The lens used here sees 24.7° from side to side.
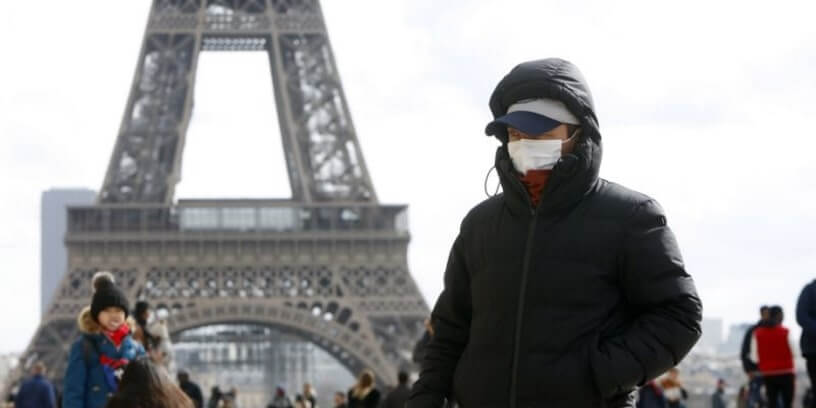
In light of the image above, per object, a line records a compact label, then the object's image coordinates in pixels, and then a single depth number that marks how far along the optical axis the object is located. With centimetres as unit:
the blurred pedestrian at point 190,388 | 1856
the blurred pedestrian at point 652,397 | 1752
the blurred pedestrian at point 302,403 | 2825
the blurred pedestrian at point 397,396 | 1681
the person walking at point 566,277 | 541
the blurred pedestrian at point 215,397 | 3032
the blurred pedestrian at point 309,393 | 3025
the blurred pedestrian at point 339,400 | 2411
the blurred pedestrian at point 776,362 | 1548
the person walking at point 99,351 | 974
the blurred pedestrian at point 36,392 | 1905
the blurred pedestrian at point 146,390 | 673
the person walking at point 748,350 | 1579
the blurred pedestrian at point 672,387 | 1928
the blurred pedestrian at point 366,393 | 1853
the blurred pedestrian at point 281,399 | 2903
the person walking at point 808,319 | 1288
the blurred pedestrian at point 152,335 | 1323
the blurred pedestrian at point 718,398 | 2801
